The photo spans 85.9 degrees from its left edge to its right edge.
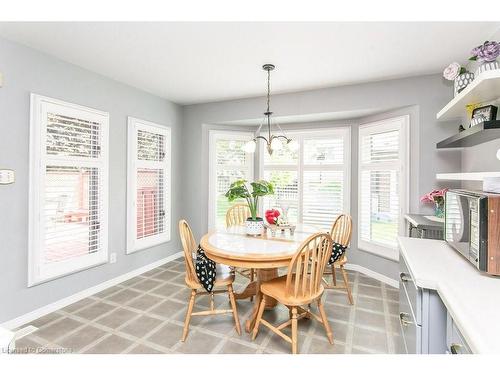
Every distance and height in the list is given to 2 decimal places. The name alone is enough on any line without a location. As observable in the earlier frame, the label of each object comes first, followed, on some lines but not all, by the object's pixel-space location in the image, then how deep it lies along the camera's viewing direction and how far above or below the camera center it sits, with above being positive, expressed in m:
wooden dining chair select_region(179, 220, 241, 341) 2.21 -0.82
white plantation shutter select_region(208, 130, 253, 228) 4.47 +0.32
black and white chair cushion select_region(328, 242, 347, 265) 2.75 -0.67
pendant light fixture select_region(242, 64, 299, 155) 2.78 +0.45
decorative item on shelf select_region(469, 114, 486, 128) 1.90 +0.51
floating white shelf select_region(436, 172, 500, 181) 1.48 +0.09
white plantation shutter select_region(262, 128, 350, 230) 4.00 +0.16
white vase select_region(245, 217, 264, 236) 2.66 -0.40
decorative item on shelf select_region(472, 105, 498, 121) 1.84 +0.54
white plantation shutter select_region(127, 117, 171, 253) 3.60 +0.01
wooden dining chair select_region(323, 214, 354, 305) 2.81 -0.55
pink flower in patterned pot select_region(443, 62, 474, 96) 2.16 +0.93
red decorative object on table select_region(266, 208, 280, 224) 2.82 -0.31
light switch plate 2.27 +0.07
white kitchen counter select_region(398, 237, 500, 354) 0.82 -0.42
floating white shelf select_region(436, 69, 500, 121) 1.52 +0.65
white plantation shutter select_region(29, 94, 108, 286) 2.52 -0.04
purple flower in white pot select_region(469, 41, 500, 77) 1.62 +0.82
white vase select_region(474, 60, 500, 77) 1.61 +0.74
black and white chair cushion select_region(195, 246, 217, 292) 2.22 -0.73
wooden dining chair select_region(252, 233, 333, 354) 1.91 -0.75
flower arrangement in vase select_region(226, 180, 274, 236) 2.50 -0.08
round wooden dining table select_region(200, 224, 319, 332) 2.00 -0.51
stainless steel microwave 1.23 -0.20
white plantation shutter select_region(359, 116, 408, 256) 3.28 +0.06
